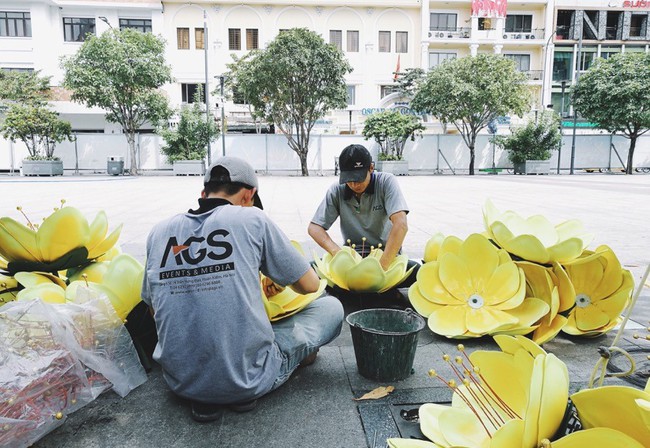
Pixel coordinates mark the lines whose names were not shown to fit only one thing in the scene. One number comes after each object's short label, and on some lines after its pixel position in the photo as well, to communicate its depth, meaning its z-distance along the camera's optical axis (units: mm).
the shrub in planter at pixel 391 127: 26344
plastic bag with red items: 1916
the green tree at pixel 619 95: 26203
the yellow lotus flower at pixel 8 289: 2766
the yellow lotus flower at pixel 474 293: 2979
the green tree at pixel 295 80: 23562
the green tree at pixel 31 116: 23891
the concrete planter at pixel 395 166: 27000
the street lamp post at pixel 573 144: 28438
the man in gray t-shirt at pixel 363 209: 3719
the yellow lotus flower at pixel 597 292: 3117
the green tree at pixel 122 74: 23969
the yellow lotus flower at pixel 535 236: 2951
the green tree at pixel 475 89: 25562
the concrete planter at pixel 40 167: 24594
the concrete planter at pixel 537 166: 27906
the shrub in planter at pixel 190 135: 26281
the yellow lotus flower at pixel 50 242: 2650
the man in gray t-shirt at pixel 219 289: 2080
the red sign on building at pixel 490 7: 33219
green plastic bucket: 2521
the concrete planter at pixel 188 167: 26281
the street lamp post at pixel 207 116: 24722
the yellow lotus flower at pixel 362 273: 3484
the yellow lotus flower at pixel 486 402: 1505
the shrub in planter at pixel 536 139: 27578
